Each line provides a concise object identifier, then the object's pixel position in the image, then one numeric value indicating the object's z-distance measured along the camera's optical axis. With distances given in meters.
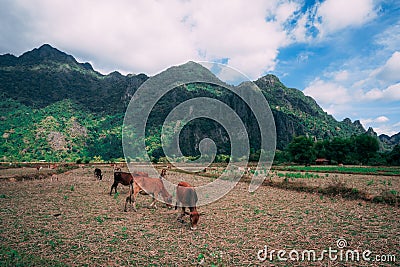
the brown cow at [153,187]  13.67
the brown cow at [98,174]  27.85
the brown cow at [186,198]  10.45
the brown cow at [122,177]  17.47
